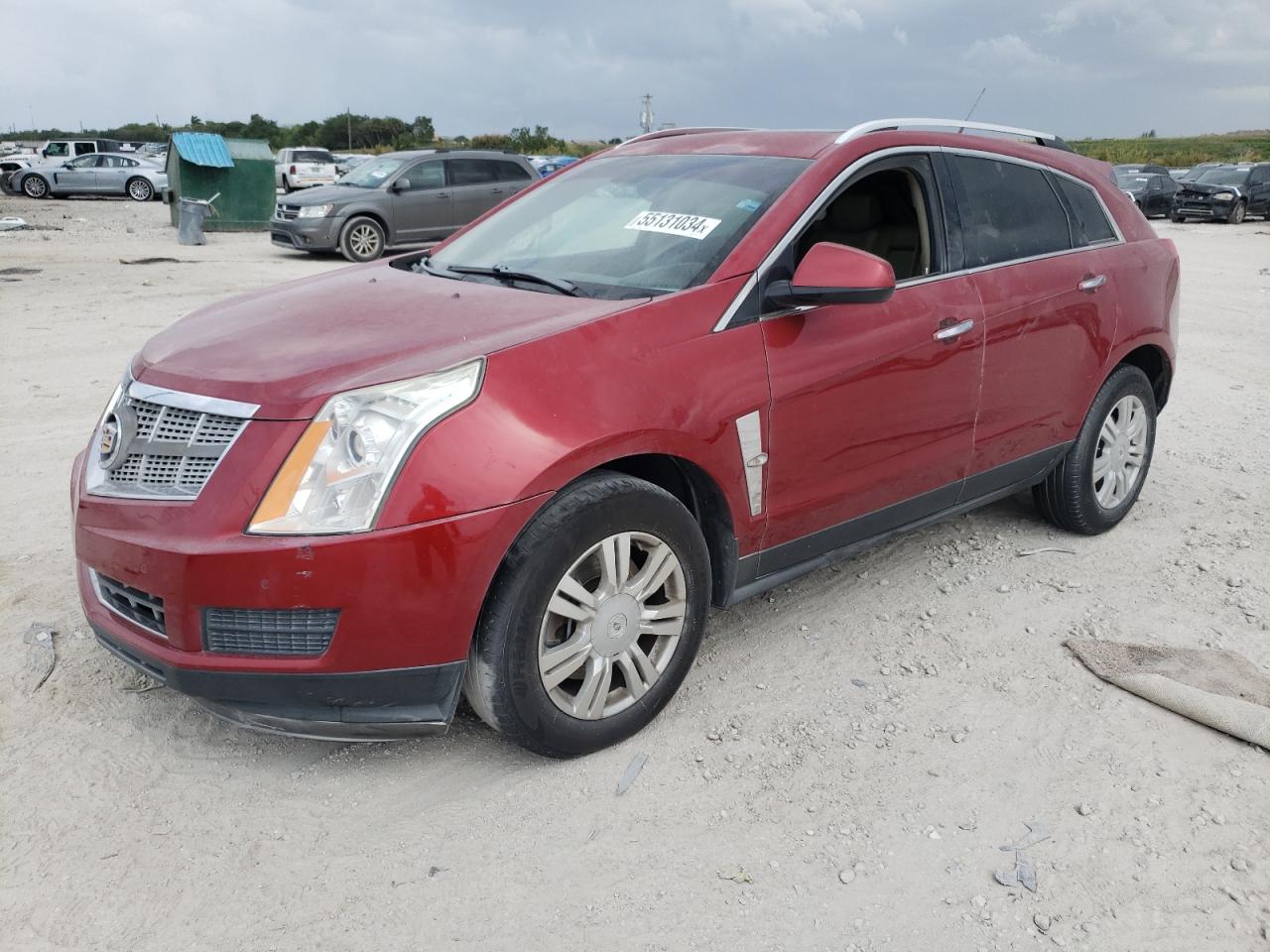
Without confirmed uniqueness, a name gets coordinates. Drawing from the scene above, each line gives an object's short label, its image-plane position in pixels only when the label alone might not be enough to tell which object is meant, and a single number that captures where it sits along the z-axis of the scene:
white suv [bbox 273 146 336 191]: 33.88
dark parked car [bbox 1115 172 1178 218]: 30.52
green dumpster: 20.00
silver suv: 16.19
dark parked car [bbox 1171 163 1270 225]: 28.75
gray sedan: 29.47
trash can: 18.66
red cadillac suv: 2.58
